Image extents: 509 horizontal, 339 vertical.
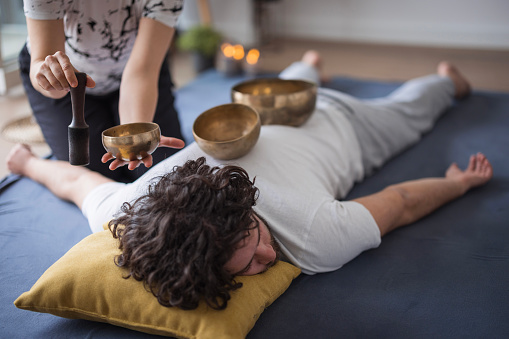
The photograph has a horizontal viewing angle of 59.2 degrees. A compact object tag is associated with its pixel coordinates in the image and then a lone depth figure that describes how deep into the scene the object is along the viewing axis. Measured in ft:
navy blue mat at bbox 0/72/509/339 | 3.60
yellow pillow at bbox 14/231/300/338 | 3.23
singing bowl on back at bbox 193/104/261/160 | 4.66
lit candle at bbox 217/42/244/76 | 10.27
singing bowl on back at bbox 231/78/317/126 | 5.11
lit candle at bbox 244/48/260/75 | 10.03
